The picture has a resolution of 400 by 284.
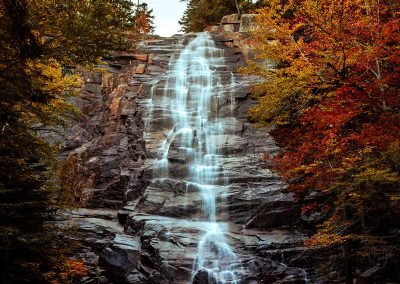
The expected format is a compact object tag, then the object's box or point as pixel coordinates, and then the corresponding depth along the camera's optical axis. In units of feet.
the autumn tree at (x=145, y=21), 138.10
